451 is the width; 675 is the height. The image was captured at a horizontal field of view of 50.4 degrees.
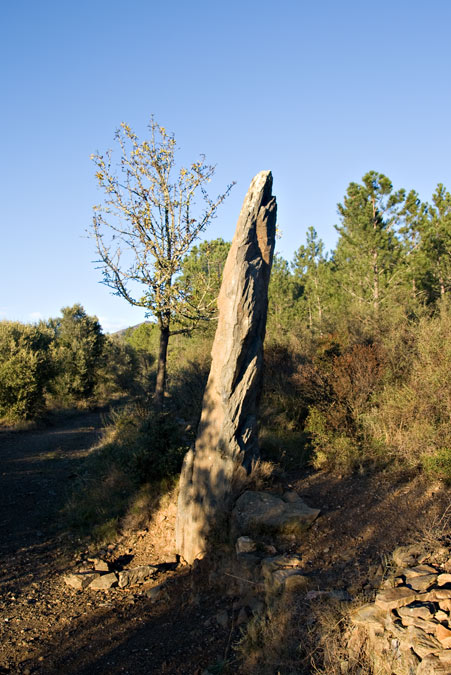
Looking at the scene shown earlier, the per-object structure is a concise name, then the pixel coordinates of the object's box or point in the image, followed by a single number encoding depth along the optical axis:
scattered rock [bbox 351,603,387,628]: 4.02
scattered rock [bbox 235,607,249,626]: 5.23
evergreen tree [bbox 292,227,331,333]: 21.58
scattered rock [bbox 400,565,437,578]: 4.47
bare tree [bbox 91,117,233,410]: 10.80
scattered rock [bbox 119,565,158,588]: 7.19
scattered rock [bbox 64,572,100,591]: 7.22
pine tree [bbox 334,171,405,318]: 17.89
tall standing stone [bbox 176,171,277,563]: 7.26
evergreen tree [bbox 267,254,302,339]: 21.80
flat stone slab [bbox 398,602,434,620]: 3.86
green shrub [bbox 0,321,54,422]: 19.56
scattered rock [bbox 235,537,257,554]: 6.32
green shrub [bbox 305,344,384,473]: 8.80
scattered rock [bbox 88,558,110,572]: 7.65
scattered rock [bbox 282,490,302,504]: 7.24
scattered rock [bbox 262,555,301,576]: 5.69
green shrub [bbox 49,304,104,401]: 25.31
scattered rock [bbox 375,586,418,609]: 4.11
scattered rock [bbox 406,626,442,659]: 3.57
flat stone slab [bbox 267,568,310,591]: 5.14
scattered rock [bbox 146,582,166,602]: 6.53
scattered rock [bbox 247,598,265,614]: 5.25
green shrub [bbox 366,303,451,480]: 7.61
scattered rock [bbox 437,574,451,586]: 4.20
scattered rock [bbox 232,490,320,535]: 6.61
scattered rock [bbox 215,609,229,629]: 5.33
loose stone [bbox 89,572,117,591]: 7.11
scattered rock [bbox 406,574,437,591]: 4.23
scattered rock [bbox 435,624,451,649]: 3.54
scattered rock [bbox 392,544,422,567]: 4.79
